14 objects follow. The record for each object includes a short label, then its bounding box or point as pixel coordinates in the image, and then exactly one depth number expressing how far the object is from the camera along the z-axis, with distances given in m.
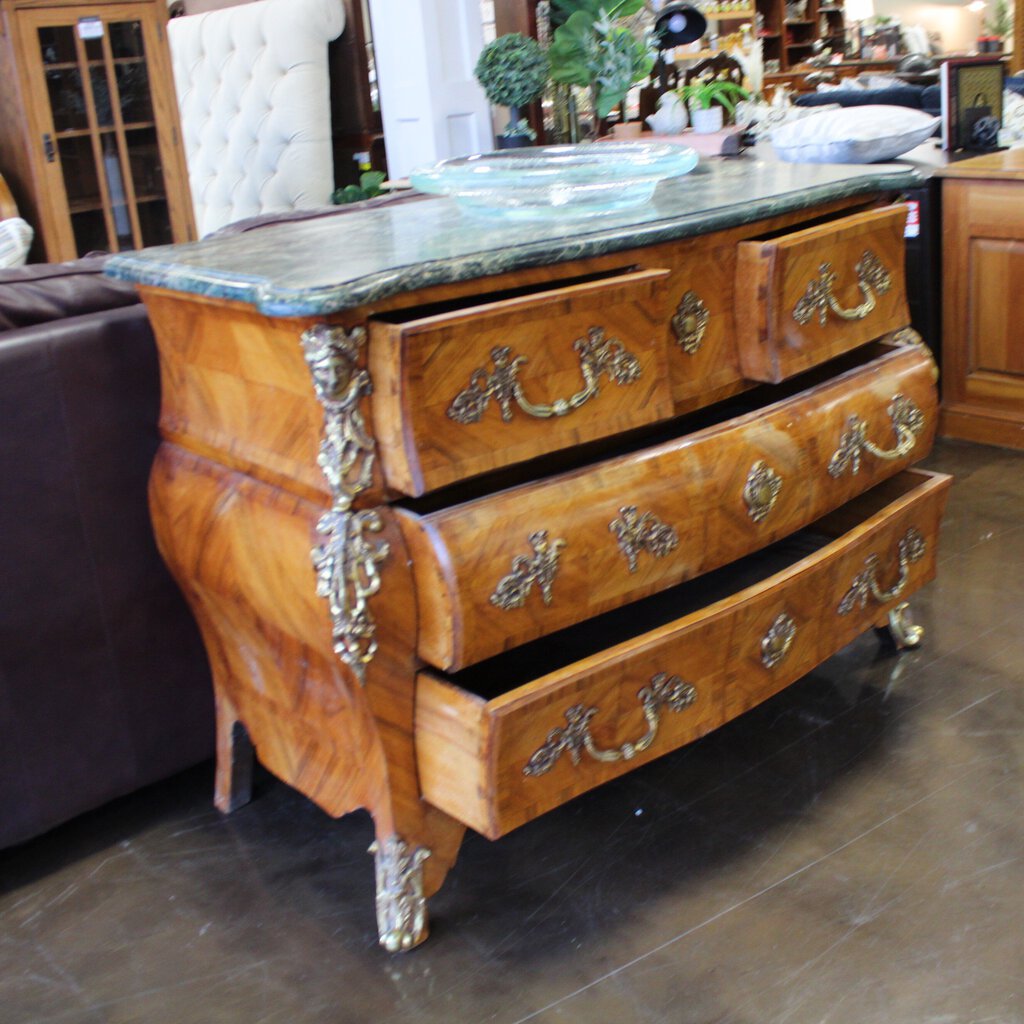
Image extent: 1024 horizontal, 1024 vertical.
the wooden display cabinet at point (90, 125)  5.22
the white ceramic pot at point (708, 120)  3.94
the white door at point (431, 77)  3.84
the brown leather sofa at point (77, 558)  1.55
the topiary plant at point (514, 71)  3.53
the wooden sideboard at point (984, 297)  2.94
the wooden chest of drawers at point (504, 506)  1.25
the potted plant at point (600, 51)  3.78
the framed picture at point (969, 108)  3.36
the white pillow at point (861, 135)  2.98
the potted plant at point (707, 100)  3.94
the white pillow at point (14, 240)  4.08
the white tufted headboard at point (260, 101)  4.09
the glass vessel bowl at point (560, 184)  1.54
